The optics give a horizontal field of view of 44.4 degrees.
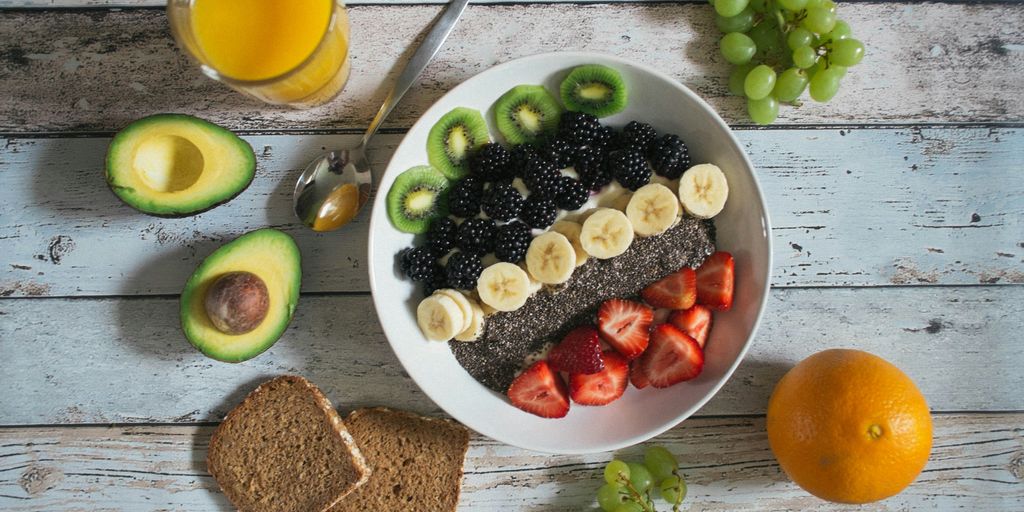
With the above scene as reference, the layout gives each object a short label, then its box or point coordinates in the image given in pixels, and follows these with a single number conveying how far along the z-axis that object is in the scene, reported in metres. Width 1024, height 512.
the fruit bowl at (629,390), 0.70
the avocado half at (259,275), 0.70
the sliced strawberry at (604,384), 0.71
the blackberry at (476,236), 0.70
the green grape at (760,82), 0.71
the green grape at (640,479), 0.73
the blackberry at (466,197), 0.71
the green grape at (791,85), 0.72
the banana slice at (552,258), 0.70
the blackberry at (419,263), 0.71
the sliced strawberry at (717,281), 0.71
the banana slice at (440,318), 0.70
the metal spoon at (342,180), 0.72
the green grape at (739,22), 0.72
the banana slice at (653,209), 0.70
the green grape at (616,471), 0.73
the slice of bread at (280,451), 0.73
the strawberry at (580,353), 0.70
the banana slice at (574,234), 0.71
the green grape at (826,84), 0.71
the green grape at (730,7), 0.71
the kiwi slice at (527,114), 0.71
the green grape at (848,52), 0.71
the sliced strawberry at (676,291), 0.71
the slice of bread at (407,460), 0.74
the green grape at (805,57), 0.71
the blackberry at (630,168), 0.70
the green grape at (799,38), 0.71
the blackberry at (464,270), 0.70
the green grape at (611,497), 0.72
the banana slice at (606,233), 0.70
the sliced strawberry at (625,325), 0.71
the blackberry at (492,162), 0.71
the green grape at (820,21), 0.70
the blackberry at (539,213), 0.70
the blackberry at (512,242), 0.70
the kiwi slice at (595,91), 0.70
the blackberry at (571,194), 0.70
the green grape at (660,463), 0.73
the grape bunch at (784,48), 0.71
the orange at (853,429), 0.68
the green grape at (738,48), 0.72
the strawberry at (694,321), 0.72
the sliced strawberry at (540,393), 0.71
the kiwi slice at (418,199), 0.71
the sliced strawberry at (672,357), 0.71
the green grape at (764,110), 0.72
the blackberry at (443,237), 0.71
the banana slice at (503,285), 0.70
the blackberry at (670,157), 0.71
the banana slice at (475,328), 0.71
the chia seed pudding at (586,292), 0.72
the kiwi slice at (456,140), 0.71
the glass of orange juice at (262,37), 0.68
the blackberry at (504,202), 0.70
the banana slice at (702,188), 0.71
